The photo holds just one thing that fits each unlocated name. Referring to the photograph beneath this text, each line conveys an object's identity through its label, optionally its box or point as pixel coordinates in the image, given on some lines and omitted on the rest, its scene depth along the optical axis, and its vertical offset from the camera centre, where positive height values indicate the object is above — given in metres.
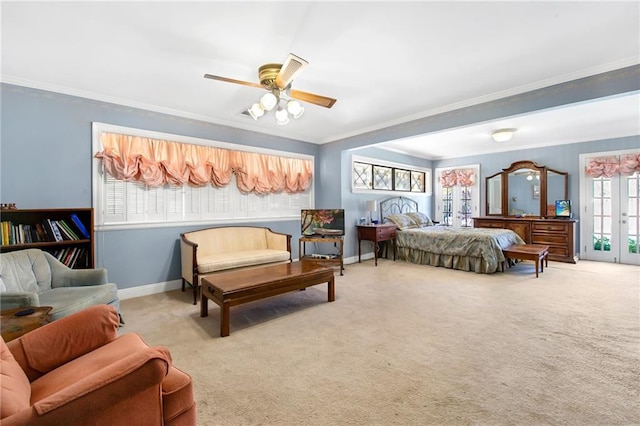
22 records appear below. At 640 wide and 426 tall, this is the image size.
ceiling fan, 2.47 +1.14
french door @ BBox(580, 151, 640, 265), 5.58 -0.19
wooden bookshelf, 2.83 -0.23
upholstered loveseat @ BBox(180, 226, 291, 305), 3.63 -0.59
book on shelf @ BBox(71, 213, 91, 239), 3.18 -0.14
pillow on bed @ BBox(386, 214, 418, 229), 6.33 -0.24
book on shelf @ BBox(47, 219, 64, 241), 3.04 -0.20
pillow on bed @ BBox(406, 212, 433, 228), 6.79 -0.21
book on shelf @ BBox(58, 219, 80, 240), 3.11 -0.19
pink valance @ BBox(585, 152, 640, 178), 5.49 +0.86
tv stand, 4.84 -0.50
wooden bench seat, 4.65 -0.73
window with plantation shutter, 3.65 +0.14
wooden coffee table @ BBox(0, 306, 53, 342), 1.70 -0.67
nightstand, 5.71 -0.47
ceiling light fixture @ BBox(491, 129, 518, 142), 5.16 +1.37
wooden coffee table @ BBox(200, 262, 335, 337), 2.72 -0.76
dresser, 5.80 -0.49
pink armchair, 0.97 -0.69
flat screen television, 4.96 -0.20
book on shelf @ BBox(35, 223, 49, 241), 3.00 -0.21
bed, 4.98 -0.63
